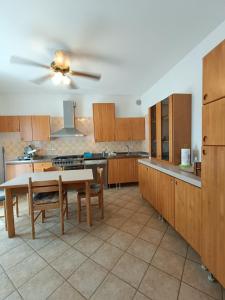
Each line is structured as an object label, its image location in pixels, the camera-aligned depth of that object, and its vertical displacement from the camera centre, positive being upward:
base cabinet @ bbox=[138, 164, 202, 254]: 1.60 -0.77
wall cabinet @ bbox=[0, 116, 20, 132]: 4.07 +0.54
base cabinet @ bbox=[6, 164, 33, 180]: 3.90 -0.61
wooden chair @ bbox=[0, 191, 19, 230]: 2.50 -0.82
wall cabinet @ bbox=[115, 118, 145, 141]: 4.47 +0.38
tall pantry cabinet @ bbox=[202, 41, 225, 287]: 1.24 -0.19
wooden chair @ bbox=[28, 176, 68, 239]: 2.09 -0.81
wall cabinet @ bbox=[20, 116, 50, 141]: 4.13 +0.43
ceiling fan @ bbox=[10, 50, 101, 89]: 2.16 +1.04
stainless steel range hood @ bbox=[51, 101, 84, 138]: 4.32 +0.69
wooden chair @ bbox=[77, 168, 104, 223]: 2.61 -0.82
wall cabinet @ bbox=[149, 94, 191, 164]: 2.43 +0.27
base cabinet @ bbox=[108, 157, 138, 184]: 4.23 -0.74
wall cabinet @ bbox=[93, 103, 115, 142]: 4.34 +0.60
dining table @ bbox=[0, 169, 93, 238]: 2.19 -0.56
